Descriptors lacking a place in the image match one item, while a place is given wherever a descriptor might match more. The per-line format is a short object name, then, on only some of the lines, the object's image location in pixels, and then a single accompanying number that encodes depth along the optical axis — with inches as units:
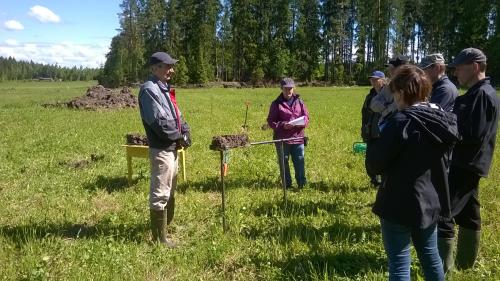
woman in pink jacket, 312.0
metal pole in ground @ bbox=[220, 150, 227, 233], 224.9
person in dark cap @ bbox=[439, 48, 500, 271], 165.9
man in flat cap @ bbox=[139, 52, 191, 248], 214.7
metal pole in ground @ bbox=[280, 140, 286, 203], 258.8
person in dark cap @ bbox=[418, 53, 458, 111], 189.2
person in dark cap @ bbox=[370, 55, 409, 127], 214.8
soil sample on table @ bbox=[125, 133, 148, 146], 346.6
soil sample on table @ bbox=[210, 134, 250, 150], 230.5
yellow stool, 329.7
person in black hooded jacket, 129.4
